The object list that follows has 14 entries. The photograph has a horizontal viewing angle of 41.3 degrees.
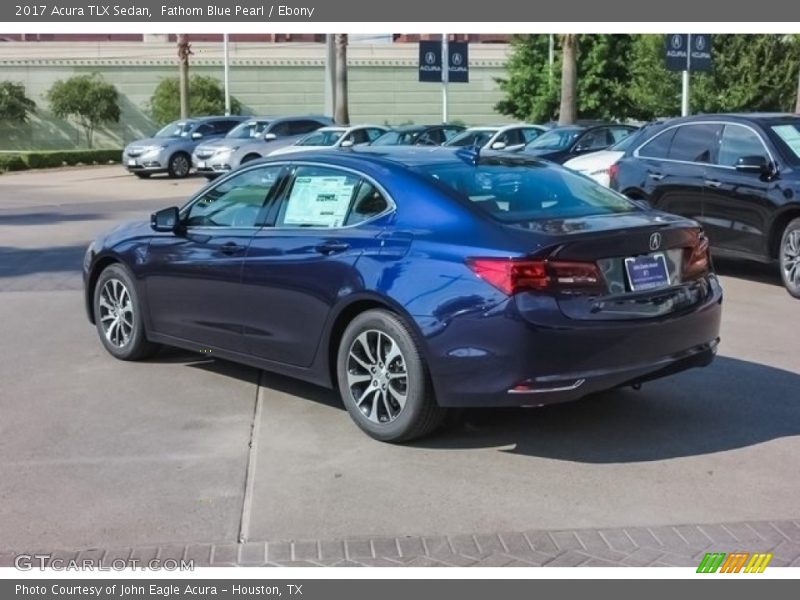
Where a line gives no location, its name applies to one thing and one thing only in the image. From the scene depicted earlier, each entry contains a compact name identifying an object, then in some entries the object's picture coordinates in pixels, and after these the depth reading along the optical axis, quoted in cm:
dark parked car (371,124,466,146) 2536
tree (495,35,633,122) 4344
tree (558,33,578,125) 3284
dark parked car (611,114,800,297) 1017
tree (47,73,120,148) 4672
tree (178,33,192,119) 4153
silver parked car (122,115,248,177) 3038
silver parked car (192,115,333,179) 2745
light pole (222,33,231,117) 4575
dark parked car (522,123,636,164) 1928
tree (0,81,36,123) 4662
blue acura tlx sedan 532
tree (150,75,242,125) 4759
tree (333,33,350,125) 3712
